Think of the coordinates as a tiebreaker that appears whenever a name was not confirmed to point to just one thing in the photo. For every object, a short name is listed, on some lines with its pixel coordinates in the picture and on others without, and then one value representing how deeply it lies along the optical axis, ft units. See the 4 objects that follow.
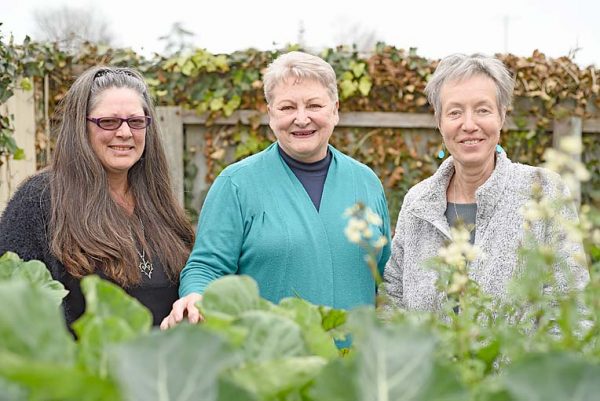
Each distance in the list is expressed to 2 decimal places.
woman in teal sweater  8.74
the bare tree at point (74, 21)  72.79
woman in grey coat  7.95
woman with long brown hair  8.43
